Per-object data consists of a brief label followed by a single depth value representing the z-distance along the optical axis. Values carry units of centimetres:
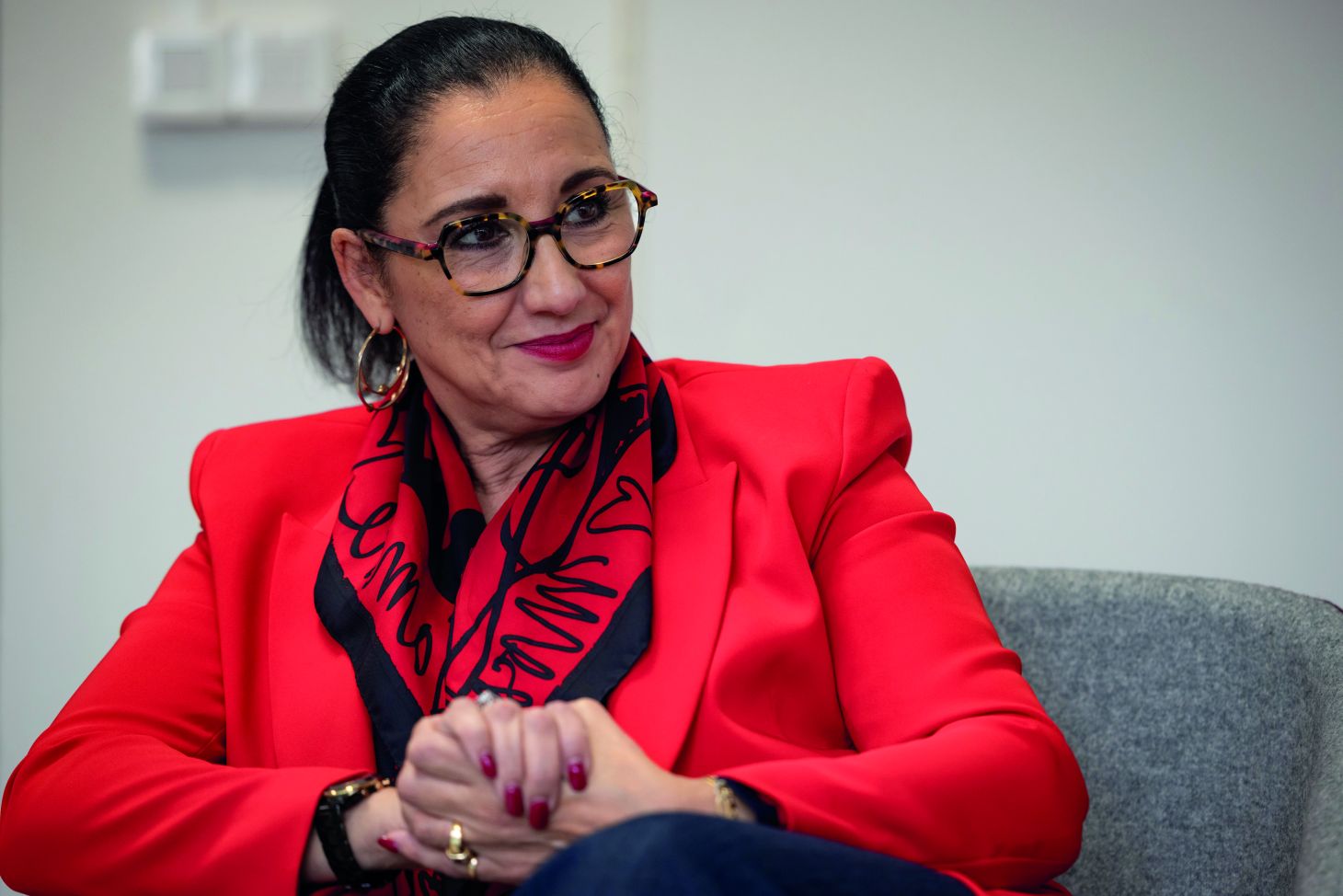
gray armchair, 271
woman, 260
